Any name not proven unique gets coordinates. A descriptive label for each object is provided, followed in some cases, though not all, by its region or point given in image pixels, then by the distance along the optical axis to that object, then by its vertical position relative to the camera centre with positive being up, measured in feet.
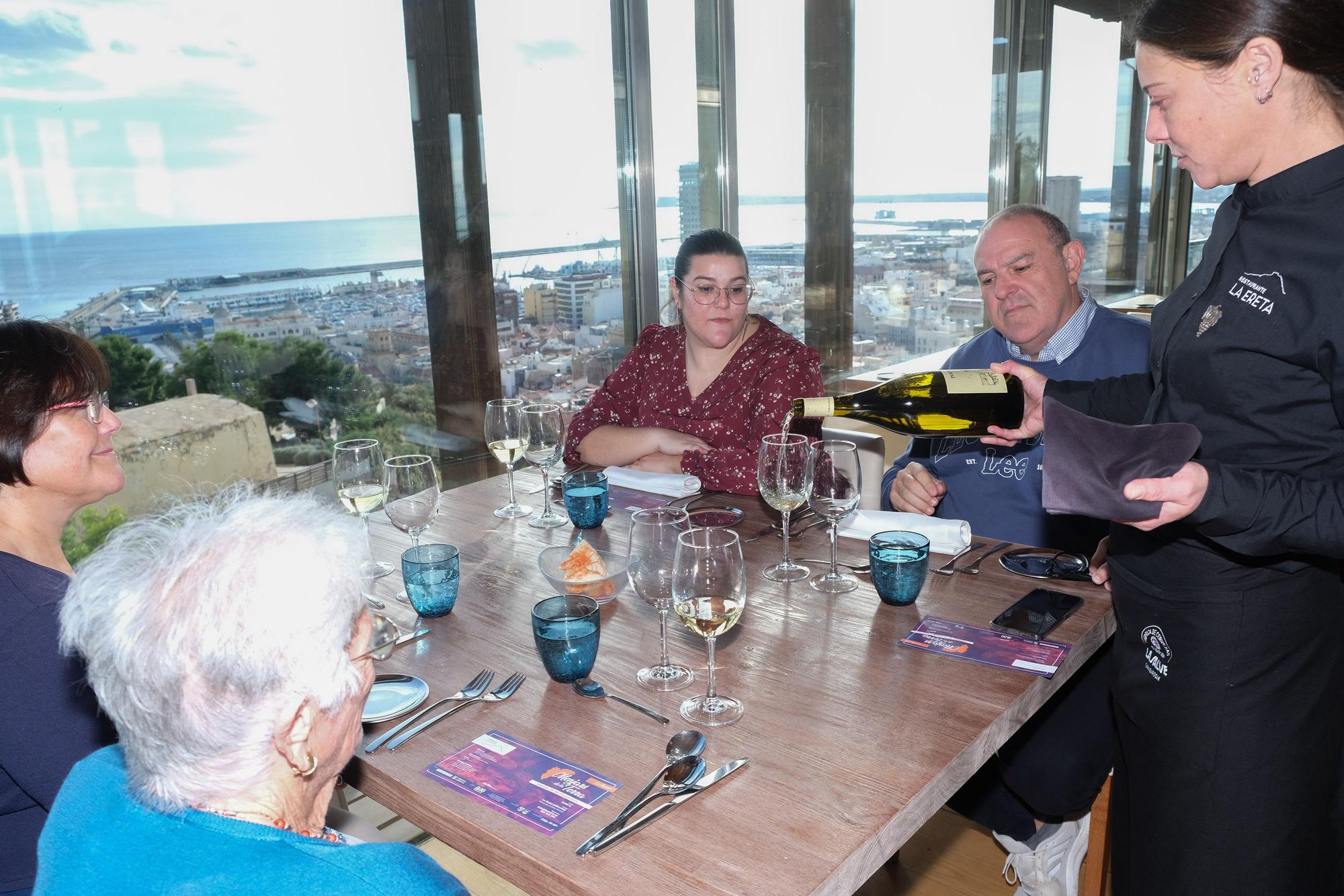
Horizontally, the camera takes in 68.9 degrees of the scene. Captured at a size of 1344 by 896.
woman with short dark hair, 3.91 -1.33
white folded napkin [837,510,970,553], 5.63 -1.76
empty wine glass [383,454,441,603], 5.42 -1.38
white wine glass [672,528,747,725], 3.90 -1.40
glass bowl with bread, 5.12 -1.75
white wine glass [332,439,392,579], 5.47 -1.30
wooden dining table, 3.10 -1.91
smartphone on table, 4.56 -1.87
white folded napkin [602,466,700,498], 6.98 -1.79
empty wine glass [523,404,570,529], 6.47 -1.32
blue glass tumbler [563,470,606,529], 6.15 -1.65
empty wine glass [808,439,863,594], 5.14 -1.31
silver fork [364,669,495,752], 4.03 -1.89
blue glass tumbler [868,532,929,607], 4.81 -1.66
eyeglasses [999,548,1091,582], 5.24 -1.86
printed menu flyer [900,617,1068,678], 4.25 -1.88
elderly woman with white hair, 2.43 -1.22
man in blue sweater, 6.09 -1.95
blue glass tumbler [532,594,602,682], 4.14 -1.67
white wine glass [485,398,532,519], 6.45 -1.25
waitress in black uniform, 4.07 -1.14
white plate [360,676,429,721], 4.03 -1.91
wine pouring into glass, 5.13 -1.27
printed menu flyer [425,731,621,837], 3.35 -1.92
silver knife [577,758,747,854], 3.16 -1.91
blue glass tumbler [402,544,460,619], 4.93 -1.69
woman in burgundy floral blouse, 8.14 -1.33
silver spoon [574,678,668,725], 4.10 -1.88
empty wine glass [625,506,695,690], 4.28 -1.45
